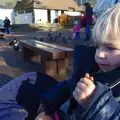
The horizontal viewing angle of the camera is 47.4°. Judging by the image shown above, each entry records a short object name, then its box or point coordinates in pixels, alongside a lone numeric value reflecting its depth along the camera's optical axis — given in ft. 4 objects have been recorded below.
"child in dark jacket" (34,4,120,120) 1.71
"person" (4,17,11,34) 32.62
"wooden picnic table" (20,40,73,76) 7.25
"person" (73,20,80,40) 19.60
